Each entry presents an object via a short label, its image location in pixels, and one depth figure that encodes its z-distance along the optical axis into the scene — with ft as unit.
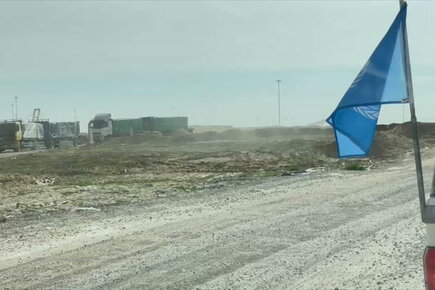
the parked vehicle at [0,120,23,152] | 194.06
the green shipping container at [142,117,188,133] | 271.49
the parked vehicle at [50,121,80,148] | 226.36
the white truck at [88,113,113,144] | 242.17
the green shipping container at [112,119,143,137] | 249.14
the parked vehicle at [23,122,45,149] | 205.08
